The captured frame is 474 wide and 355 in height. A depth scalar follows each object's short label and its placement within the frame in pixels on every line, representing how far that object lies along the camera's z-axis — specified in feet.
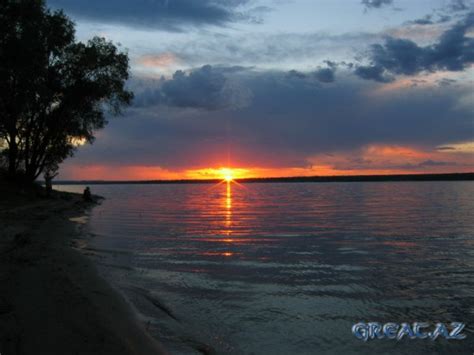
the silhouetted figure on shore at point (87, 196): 160.29
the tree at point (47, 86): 98.84
